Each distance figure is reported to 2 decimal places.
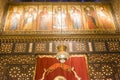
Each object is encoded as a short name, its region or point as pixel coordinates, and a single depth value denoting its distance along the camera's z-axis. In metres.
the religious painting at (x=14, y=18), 8.68
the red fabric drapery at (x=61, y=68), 7.03
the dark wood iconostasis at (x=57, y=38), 7.27
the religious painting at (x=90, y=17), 8.71
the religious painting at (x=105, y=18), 8.73
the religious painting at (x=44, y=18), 8.70
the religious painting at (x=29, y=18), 8.65
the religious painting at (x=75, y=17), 8.73
